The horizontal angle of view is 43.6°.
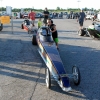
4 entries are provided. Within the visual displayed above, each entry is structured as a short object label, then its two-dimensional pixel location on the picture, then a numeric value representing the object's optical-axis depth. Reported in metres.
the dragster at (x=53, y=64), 3.30
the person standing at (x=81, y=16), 9.72
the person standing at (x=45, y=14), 11.19
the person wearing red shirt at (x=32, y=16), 11.99
